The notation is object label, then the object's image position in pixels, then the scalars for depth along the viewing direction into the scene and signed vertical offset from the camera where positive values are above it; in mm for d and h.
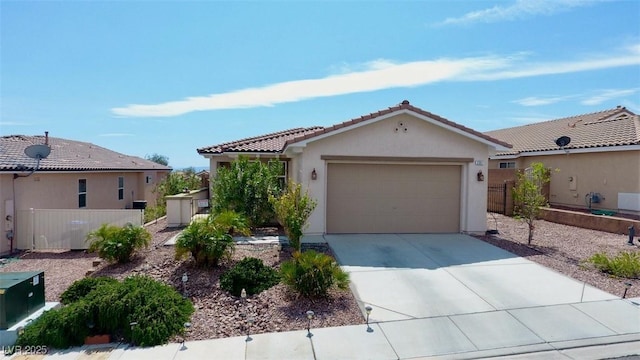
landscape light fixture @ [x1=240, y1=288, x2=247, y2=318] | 6898 -2629
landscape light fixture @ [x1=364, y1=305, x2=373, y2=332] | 6337 -2499
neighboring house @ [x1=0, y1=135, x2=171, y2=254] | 12336 -349
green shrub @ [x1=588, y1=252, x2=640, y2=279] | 8891 -2270
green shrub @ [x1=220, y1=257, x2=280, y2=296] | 7812 -2346
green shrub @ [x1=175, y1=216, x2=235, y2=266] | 8812 -1741
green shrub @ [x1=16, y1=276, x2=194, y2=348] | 6035 -2566
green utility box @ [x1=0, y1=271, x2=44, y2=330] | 6171 -2241
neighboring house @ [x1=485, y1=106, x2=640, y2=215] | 15890 +734
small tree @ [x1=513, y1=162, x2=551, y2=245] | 11961 -752
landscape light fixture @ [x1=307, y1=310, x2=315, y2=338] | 6184 -2658
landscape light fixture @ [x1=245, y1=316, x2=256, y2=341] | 6125 -2692
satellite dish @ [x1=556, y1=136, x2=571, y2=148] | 18641 +1696
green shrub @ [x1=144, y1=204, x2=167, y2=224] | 17009 -2046
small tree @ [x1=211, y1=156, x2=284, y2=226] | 13055 -664
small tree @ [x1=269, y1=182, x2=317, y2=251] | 9594 -1068
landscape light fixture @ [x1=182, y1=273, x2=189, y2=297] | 7527 -2529
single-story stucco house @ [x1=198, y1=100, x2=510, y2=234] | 12594 +11
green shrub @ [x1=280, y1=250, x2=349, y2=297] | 7328 -2111
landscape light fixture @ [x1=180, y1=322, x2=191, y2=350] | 5859 -2774
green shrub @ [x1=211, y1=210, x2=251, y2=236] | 9673 -1382
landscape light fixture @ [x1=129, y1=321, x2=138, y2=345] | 6096 -2581
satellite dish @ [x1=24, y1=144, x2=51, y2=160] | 13344 +735
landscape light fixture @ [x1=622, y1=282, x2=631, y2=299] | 7643 -2444
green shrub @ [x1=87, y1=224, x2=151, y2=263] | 9453 -1845
